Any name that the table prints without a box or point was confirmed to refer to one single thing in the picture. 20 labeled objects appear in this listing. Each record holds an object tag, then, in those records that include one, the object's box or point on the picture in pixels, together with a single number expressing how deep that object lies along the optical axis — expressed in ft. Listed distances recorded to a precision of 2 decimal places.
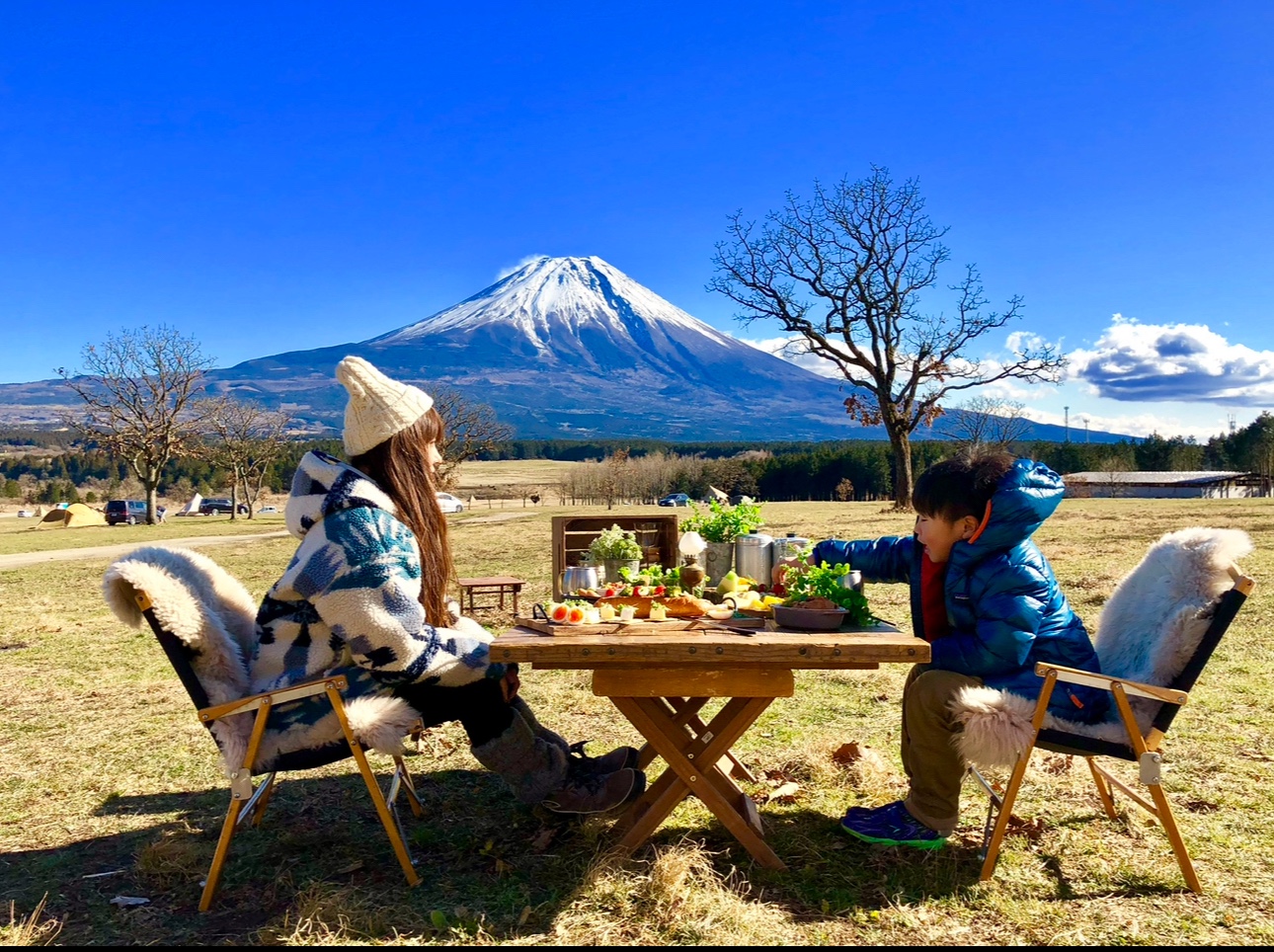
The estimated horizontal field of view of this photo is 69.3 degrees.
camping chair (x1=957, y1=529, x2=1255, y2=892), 9.67
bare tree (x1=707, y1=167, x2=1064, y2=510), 84.89
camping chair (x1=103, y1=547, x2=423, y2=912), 10.07
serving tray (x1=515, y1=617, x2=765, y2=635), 9.97
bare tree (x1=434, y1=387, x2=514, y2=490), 125.90
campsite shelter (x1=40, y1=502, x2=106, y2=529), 135.23
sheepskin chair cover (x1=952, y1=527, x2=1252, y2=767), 9.78
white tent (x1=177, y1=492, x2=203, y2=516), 189.86
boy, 10.21
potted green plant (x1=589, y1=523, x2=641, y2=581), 13.64
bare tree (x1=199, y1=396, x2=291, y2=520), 139.74
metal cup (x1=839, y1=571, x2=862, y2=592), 10.82
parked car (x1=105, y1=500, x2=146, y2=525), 154.61
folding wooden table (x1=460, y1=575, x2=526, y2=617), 29.73
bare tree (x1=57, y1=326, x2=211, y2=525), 126.62
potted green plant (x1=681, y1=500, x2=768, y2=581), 12.98
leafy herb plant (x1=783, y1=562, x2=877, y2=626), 10.09
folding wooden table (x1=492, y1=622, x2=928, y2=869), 9.14
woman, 10.05
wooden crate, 17.88
